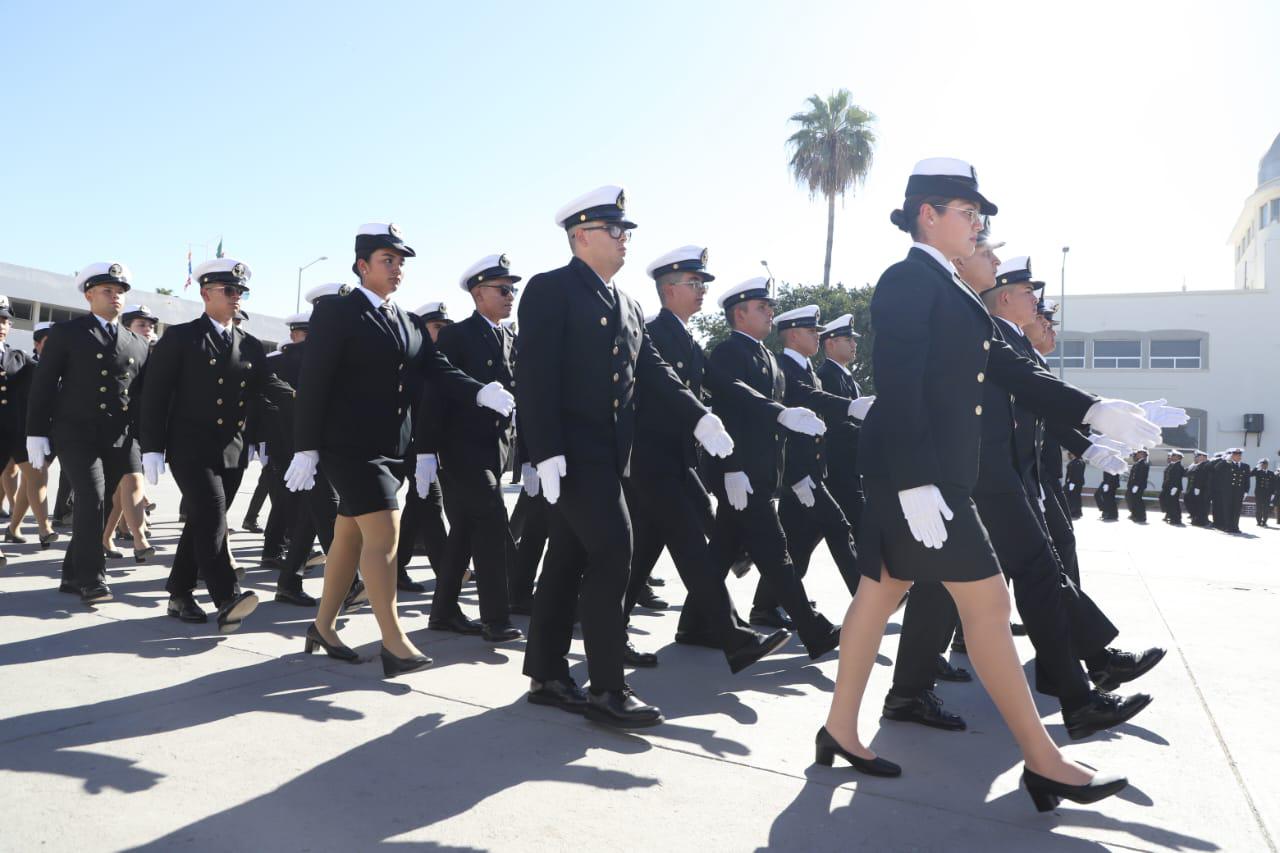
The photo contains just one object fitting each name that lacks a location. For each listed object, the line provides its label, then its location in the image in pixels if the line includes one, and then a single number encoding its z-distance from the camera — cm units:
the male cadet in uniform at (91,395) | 614
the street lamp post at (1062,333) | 4418
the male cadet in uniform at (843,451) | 671
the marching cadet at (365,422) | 436
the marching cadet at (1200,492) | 2136
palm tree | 3766
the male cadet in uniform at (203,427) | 521
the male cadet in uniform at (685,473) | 446
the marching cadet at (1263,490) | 2350
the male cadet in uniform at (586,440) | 374
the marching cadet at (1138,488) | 2133
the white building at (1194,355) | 4269
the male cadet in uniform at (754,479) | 491
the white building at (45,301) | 4522
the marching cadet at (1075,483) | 2048
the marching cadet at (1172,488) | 2222
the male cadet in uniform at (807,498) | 575
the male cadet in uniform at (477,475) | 519
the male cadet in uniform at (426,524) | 601
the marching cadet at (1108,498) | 2062
